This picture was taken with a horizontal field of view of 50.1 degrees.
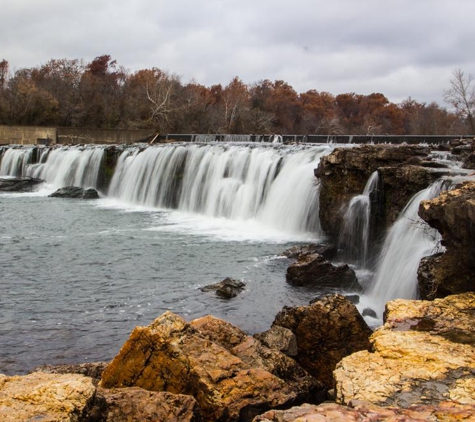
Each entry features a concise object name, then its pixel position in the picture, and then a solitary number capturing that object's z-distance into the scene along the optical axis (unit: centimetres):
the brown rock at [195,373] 463
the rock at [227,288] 996
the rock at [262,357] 543
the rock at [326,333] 662
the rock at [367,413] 336
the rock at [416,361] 379
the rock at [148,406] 403
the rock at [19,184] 2814
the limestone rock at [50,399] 330
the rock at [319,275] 1077
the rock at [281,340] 636
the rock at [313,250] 1302
